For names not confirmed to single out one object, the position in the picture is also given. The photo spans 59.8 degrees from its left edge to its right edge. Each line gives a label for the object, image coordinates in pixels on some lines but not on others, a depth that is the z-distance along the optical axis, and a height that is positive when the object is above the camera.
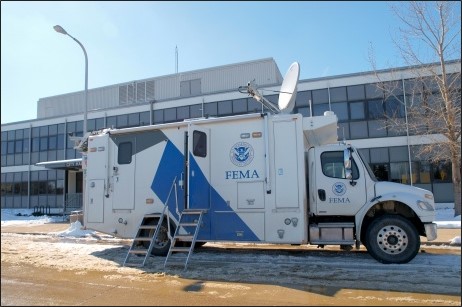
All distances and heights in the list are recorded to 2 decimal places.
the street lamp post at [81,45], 16.60 +6.58
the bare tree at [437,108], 16.42 +3.39
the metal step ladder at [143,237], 8.93 -1.11
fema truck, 8.85 -0.08
